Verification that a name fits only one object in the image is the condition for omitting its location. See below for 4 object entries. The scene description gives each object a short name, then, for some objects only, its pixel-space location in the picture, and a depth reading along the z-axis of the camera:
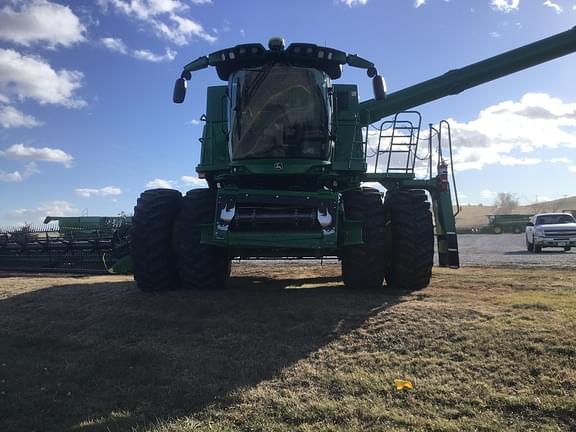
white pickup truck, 20.61
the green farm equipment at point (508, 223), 52.06
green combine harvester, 6.94
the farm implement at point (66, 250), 13.20
